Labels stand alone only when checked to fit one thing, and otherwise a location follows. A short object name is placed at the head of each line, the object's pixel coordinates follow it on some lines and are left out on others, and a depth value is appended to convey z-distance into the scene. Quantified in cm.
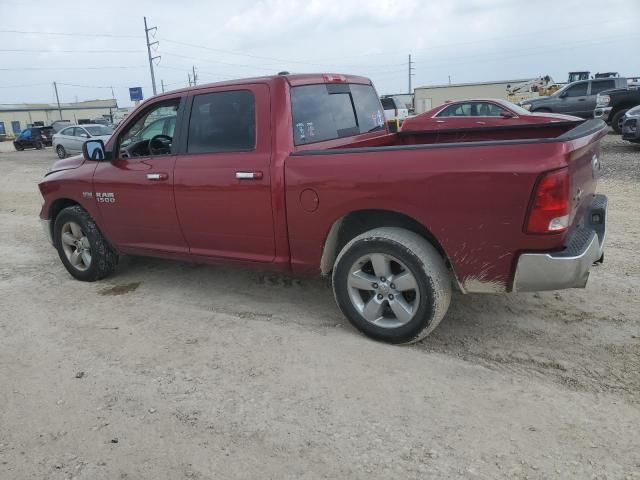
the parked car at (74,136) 2131
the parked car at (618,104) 1447
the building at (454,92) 3578
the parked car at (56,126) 3453
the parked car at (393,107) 2112
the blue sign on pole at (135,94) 3334
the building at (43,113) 7606
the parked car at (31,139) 3300
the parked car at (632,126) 1134
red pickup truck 297
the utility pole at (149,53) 4097
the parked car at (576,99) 1730
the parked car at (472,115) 1098
